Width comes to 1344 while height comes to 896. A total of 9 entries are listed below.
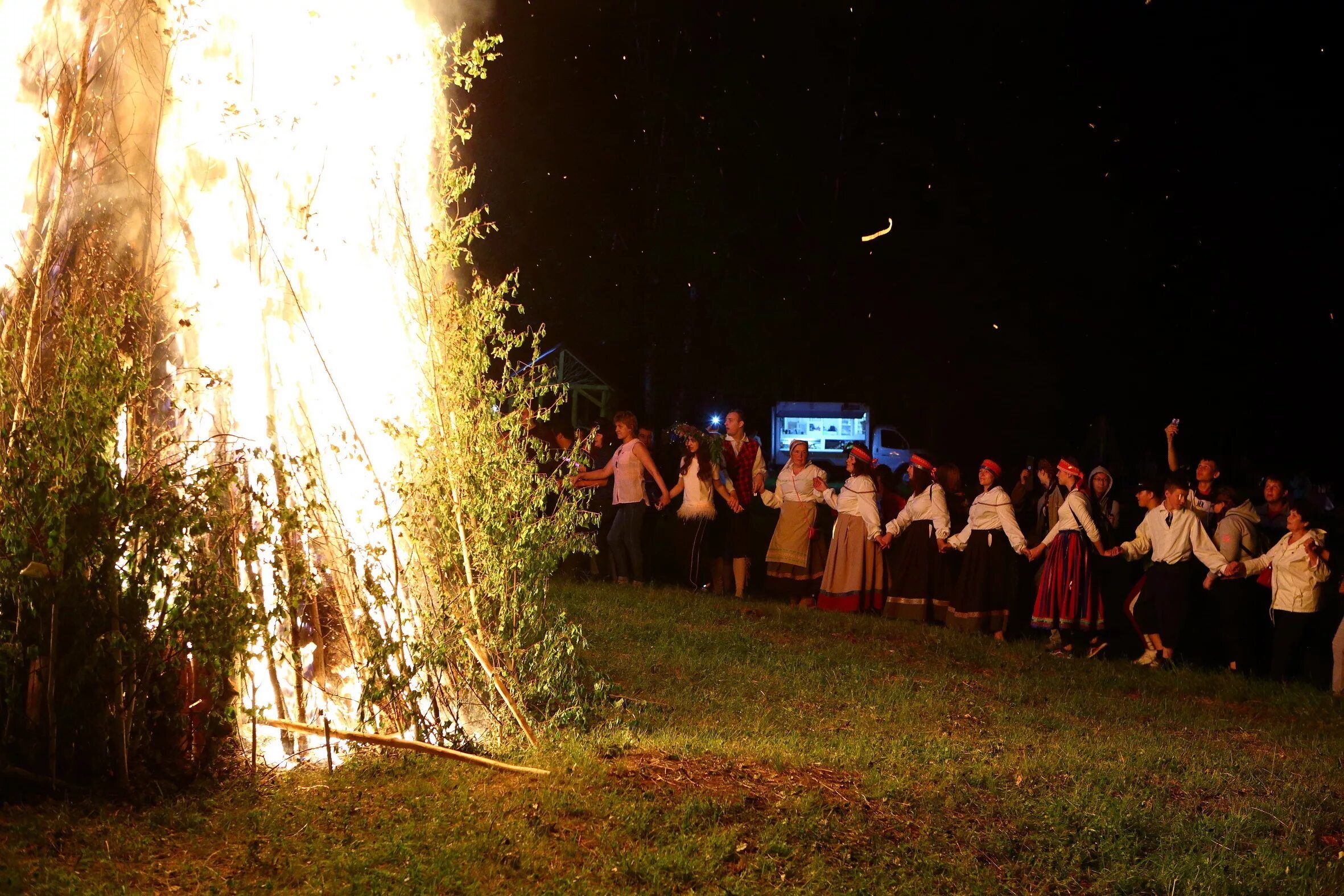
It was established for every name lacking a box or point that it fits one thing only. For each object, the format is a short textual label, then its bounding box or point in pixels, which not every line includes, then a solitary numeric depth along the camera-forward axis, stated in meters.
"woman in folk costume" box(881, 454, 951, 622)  12.20
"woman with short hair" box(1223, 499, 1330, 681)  9.88
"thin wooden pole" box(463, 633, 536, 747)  6.43
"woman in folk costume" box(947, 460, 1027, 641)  11.62
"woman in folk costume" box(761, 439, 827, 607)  13.01
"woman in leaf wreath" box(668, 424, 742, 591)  13.16
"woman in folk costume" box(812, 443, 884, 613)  12.57
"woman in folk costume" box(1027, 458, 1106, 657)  11.13
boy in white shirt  10.51
